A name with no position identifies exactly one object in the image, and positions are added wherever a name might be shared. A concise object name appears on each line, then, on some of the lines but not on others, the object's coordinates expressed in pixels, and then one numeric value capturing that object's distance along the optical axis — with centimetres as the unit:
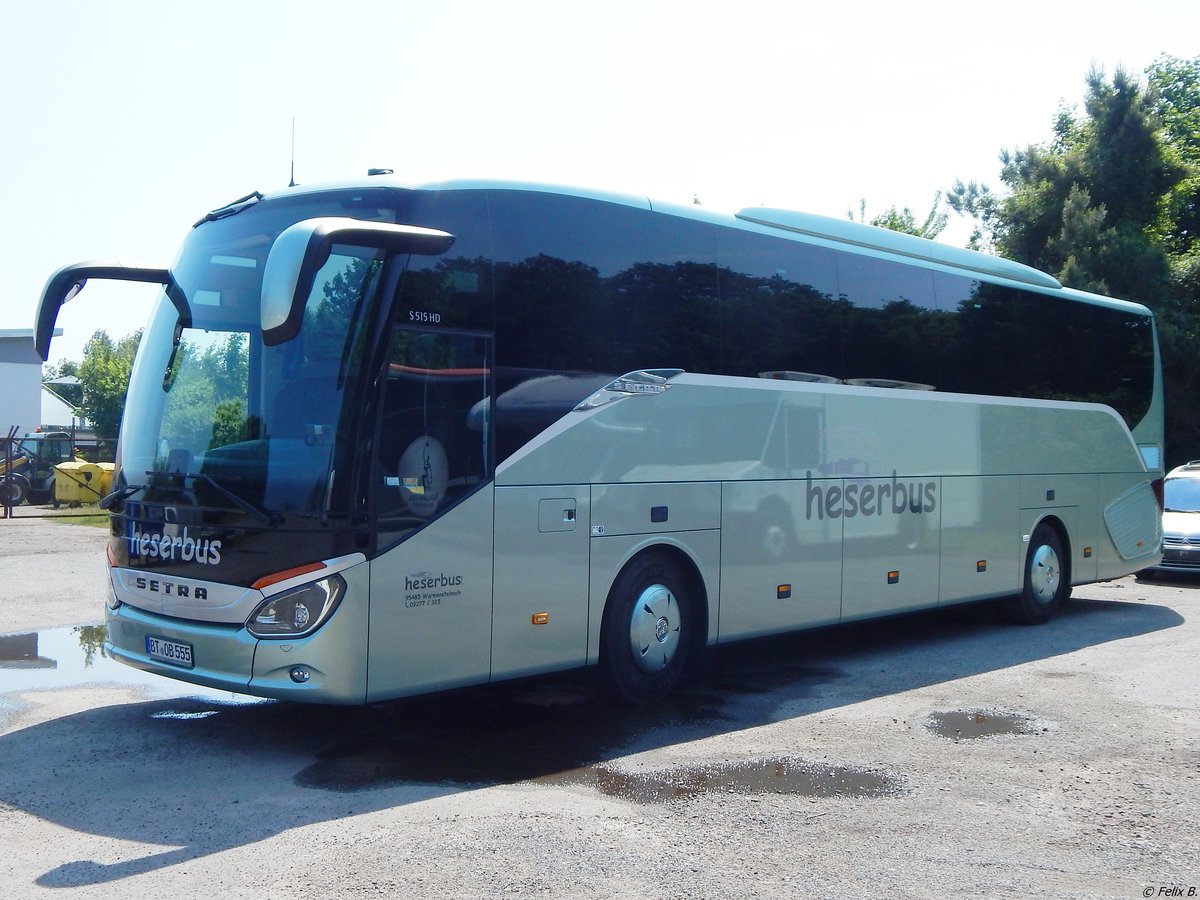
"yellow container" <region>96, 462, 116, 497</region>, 2884
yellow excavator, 3006
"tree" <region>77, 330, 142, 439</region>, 7693
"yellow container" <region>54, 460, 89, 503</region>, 2903
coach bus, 691
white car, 1762
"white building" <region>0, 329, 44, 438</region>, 5128
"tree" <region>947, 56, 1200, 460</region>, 2923
